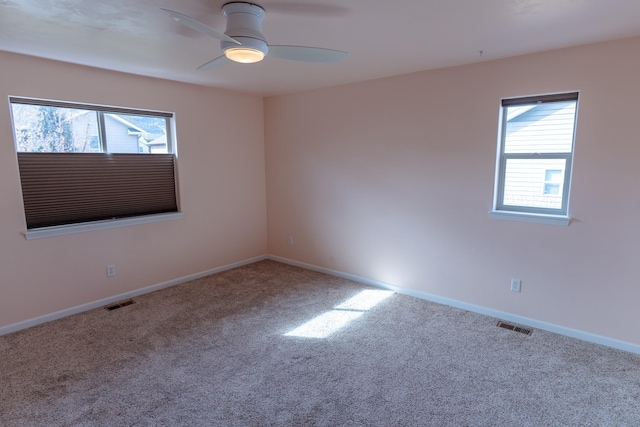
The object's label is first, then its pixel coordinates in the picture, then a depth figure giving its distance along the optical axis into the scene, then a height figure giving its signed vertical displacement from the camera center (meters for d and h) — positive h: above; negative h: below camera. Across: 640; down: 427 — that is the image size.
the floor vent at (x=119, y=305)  3.47 -1.41
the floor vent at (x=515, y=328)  2.95 -1.40
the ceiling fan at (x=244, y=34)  1.88 +0.72
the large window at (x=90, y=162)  3.06 +0.04
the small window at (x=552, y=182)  2.89 -0.13
